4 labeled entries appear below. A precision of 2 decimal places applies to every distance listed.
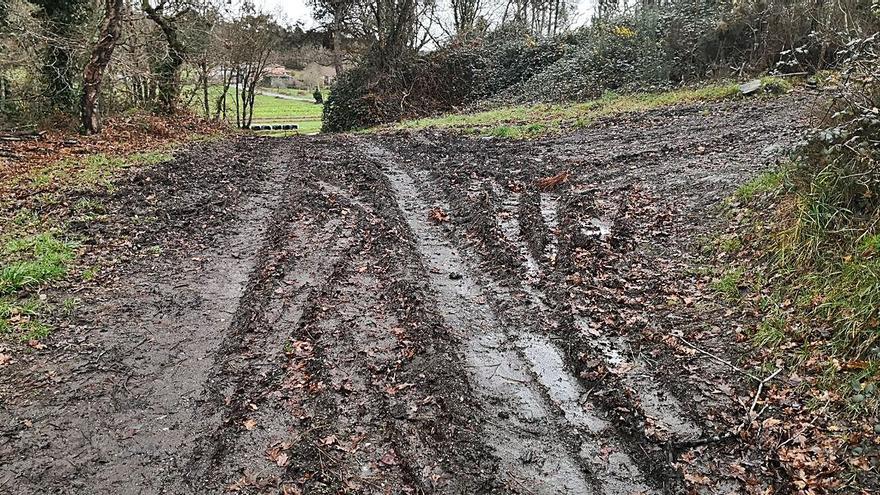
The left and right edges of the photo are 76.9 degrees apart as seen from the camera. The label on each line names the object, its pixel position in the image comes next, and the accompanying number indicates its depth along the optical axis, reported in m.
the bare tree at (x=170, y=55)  15.86
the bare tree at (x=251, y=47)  19.95
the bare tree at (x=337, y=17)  21.45
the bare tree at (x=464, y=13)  24.16
